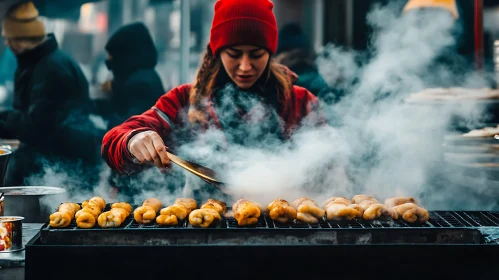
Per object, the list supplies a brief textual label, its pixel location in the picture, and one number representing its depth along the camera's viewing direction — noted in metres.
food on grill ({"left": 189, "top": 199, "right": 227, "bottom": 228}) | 3.08
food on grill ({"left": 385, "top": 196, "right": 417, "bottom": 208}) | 3.53
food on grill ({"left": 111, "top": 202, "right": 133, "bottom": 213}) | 3.41
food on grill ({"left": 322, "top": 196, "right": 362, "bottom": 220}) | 3.21
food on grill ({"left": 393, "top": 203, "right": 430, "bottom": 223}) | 3.23
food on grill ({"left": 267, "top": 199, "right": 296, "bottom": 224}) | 3.20
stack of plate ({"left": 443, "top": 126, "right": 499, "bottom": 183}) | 5.14
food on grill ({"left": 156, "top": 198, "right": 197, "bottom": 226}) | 3.14
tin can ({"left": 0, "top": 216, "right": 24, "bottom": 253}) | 3.07
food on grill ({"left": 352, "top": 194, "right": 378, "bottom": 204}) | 3.66
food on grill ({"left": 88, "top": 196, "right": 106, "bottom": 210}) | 3.49
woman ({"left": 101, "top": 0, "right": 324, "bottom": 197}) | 4.81
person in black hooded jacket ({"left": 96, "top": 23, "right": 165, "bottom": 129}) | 5.06
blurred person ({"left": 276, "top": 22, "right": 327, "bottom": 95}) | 4.98
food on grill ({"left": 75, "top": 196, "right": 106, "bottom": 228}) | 3.06
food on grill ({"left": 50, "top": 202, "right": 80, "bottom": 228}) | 3.04
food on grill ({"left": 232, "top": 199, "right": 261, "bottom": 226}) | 3.10
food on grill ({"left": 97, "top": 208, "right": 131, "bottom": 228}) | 3.05
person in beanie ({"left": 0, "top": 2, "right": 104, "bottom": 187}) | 5.14
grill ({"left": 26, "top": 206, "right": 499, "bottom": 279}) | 2.86
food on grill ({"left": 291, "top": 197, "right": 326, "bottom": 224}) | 3.22
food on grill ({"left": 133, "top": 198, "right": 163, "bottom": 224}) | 3.23
